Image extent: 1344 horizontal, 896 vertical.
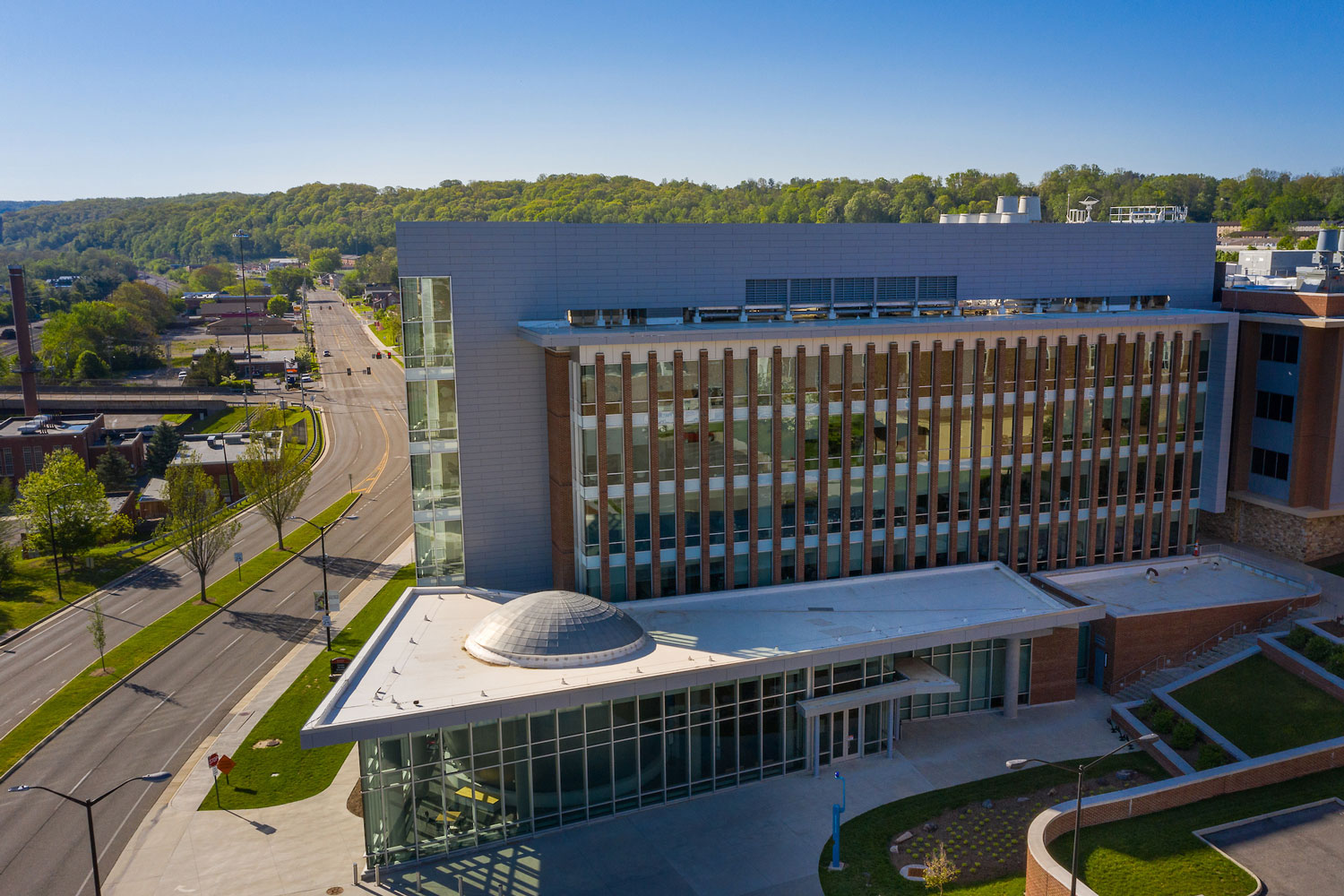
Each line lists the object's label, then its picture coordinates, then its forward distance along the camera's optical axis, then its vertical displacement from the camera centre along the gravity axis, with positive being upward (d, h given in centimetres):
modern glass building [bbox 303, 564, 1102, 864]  3547 -1607
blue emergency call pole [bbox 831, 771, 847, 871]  3469 -1929
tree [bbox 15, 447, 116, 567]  7225 -1667
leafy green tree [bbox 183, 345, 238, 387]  14112 -1300
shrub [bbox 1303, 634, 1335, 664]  4416 -1639
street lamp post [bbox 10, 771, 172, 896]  2895 -1518
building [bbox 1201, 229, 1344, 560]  5428 -800
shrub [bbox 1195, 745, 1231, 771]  3969 -1899
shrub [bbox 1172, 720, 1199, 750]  4106 -1873
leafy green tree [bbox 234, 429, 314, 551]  7506 -1534
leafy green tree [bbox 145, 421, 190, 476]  10194 -1744
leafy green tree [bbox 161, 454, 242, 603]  6556 -1623
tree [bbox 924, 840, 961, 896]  3266 -1935
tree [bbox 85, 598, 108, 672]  5372 -1879
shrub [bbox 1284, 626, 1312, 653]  4559 -1641
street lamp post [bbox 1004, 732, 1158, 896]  2791 -1468
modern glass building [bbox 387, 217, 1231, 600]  4506 -619
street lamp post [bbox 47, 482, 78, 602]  6816 -1783
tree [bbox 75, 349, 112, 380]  14838 -1296
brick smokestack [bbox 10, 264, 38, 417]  11062 -764
